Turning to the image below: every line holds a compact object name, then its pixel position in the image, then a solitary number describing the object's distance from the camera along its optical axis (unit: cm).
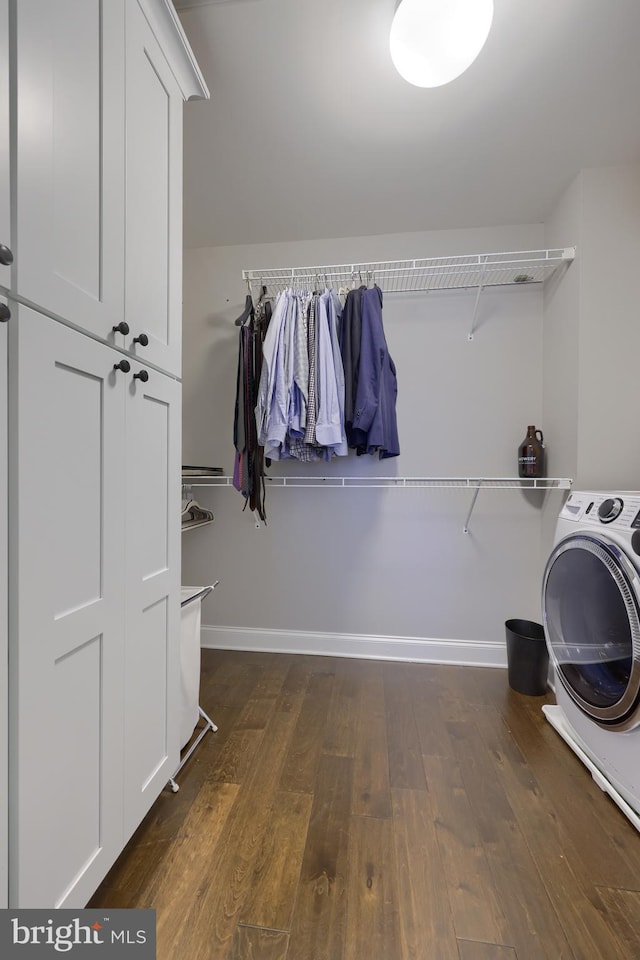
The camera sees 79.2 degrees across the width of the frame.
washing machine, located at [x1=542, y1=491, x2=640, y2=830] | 111
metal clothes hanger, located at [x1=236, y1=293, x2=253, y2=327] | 192
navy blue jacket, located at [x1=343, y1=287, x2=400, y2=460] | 178
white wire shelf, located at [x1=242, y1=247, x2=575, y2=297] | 200
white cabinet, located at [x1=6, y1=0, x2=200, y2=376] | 65
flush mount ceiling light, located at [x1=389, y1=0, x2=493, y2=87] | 103
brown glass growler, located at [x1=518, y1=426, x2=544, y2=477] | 198
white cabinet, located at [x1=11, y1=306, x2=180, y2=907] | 65
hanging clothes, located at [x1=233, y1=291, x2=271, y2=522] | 191
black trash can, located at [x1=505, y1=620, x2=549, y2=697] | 183
